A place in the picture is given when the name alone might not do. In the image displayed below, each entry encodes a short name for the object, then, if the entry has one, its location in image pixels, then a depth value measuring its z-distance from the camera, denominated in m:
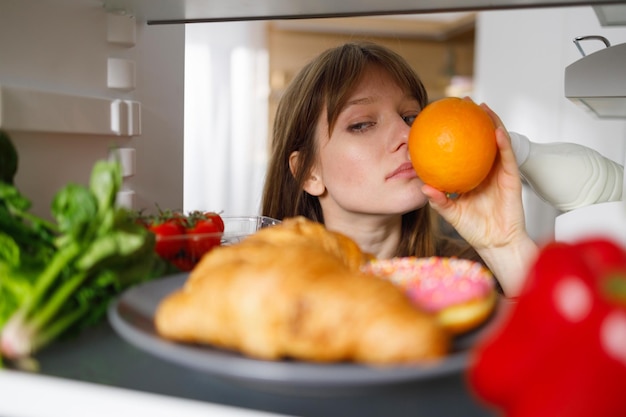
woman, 1.12
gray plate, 0.34
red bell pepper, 0.28
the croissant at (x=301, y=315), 0.36
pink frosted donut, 0.40
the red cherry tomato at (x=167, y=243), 0.67
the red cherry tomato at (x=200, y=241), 0.69
